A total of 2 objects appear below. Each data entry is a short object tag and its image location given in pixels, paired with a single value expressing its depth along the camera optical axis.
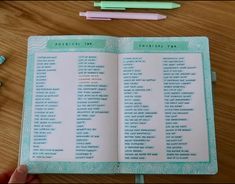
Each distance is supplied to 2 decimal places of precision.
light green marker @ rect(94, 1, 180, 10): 0.70
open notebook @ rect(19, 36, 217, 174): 0.61
